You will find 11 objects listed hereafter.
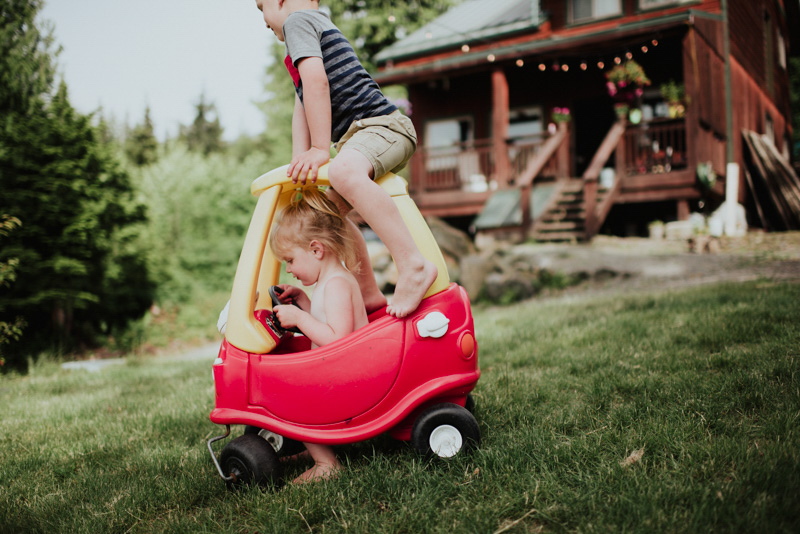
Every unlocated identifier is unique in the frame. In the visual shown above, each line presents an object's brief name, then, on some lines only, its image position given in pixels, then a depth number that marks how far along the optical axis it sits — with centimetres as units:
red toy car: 212
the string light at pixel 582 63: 1168
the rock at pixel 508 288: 727
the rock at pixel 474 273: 773
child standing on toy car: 214
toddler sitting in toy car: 223
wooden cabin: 1065
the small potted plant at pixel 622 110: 1082
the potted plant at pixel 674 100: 1105
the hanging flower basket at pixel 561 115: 1139
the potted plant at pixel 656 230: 1031
